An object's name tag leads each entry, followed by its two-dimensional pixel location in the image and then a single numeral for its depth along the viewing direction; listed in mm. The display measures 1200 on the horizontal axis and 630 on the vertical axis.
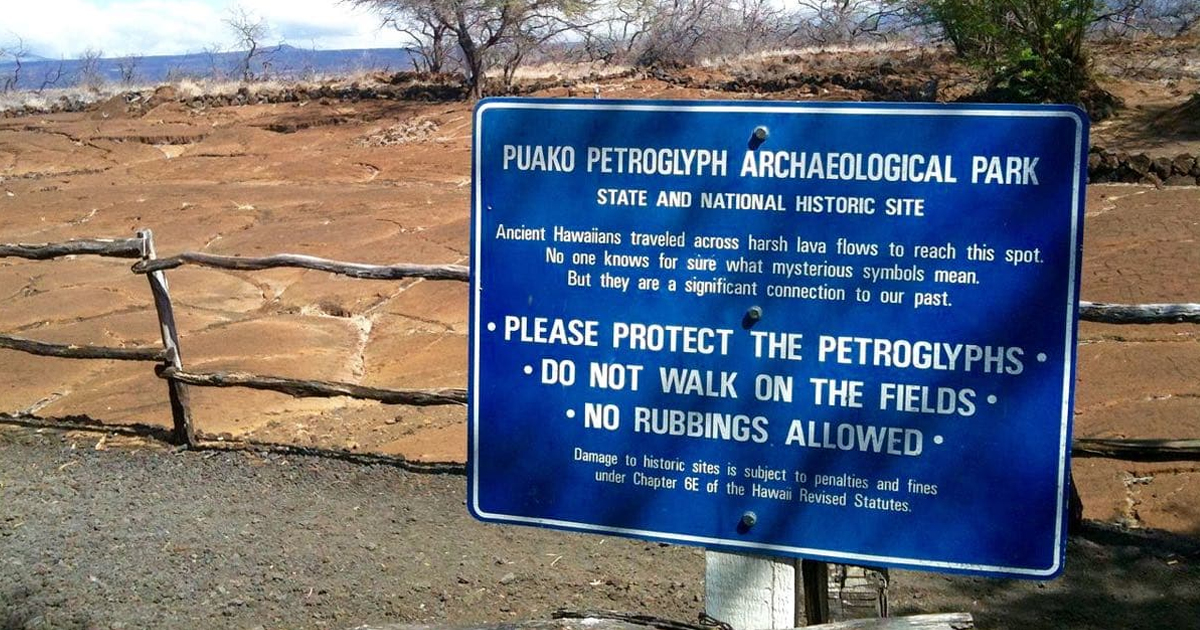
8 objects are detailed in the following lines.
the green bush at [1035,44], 16234
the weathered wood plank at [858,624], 1930
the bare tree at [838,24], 30828
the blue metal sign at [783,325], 1778
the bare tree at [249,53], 30569
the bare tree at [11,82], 32438
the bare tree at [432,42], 24375
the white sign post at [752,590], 1996
